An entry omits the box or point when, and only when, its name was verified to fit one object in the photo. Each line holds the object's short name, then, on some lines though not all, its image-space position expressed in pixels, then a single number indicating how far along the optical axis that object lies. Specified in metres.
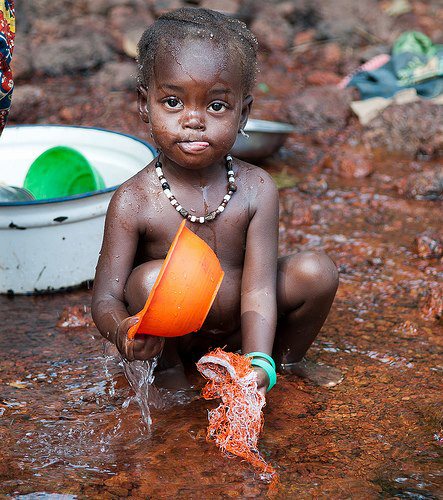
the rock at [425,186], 4.51
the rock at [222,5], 7.21
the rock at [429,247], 3.75
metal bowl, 4.68
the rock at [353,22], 7.19
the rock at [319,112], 5.58
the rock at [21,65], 6.31
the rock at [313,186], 4.59
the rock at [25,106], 5.51
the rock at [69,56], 6.50
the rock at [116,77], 6.16
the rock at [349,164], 4.86
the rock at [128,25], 6.64
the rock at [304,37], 7.22
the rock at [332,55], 6.79
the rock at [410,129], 5.17
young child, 2.25
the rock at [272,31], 7.11
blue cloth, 5.75
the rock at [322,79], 6.41
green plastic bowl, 3.68
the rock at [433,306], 3.19
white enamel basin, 3.23
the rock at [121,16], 7.13
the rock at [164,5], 7.28
